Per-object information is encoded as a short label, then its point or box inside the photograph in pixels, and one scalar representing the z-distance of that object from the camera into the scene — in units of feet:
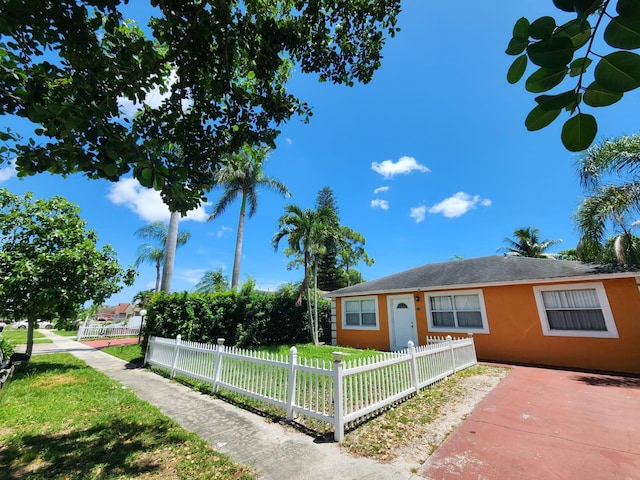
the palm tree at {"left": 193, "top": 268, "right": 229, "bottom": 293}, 100.25
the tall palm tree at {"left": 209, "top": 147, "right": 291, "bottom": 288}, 60.29
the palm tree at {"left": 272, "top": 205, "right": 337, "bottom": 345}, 51.06
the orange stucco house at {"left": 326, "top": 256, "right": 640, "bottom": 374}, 27.17
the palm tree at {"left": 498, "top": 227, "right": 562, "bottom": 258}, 83.15
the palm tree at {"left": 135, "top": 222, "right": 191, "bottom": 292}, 94.12
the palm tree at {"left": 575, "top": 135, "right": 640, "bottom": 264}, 27.27
